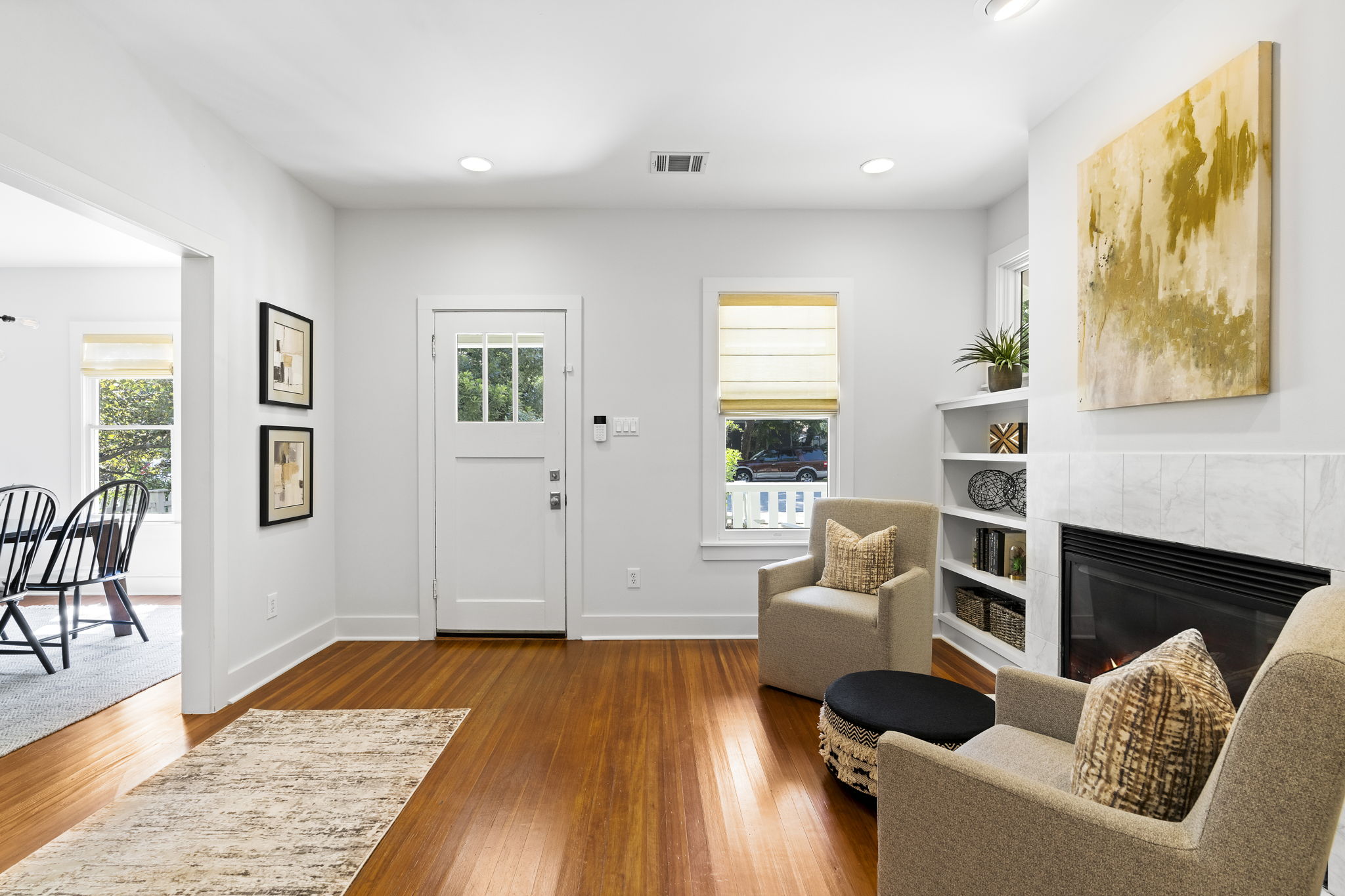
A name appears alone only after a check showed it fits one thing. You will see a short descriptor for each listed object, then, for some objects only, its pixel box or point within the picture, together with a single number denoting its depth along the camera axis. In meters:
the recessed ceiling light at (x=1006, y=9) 2.11
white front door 3.99
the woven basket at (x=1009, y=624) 3.27
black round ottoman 1.96
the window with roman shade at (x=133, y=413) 5.17
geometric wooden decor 3.38
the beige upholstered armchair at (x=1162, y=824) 0.90
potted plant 3.35
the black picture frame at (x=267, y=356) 3.22
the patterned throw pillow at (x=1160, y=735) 1.08
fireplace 1.81
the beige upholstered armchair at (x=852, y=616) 2.79
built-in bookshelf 3.69
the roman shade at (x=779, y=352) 4.02
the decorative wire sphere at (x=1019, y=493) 3.38
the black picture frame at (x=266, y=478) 3.22
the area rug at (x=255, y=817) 1.74
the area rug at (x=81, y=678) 2.74
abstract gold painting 1.82
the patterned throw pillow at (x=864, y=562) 3.14
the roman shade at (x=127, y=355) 5.16
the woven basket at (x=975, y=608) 3.60
